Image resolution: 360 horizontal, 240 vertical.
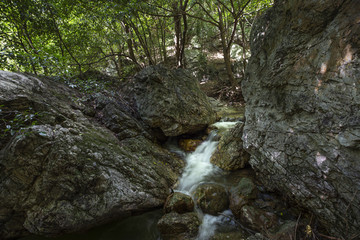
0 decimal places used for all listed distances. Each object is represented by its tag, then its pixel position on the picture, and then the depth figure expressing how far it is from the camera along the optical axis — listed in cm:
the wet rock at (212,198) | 376
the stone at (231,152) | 469
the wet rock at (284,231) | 279
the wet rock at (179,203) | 363
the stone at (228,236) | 320
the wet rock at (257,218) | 314
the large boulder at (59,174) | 284
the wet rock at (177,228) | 328
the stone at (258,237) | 266
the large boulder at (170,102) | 566
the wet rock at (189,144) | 600
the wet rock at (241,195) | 358
